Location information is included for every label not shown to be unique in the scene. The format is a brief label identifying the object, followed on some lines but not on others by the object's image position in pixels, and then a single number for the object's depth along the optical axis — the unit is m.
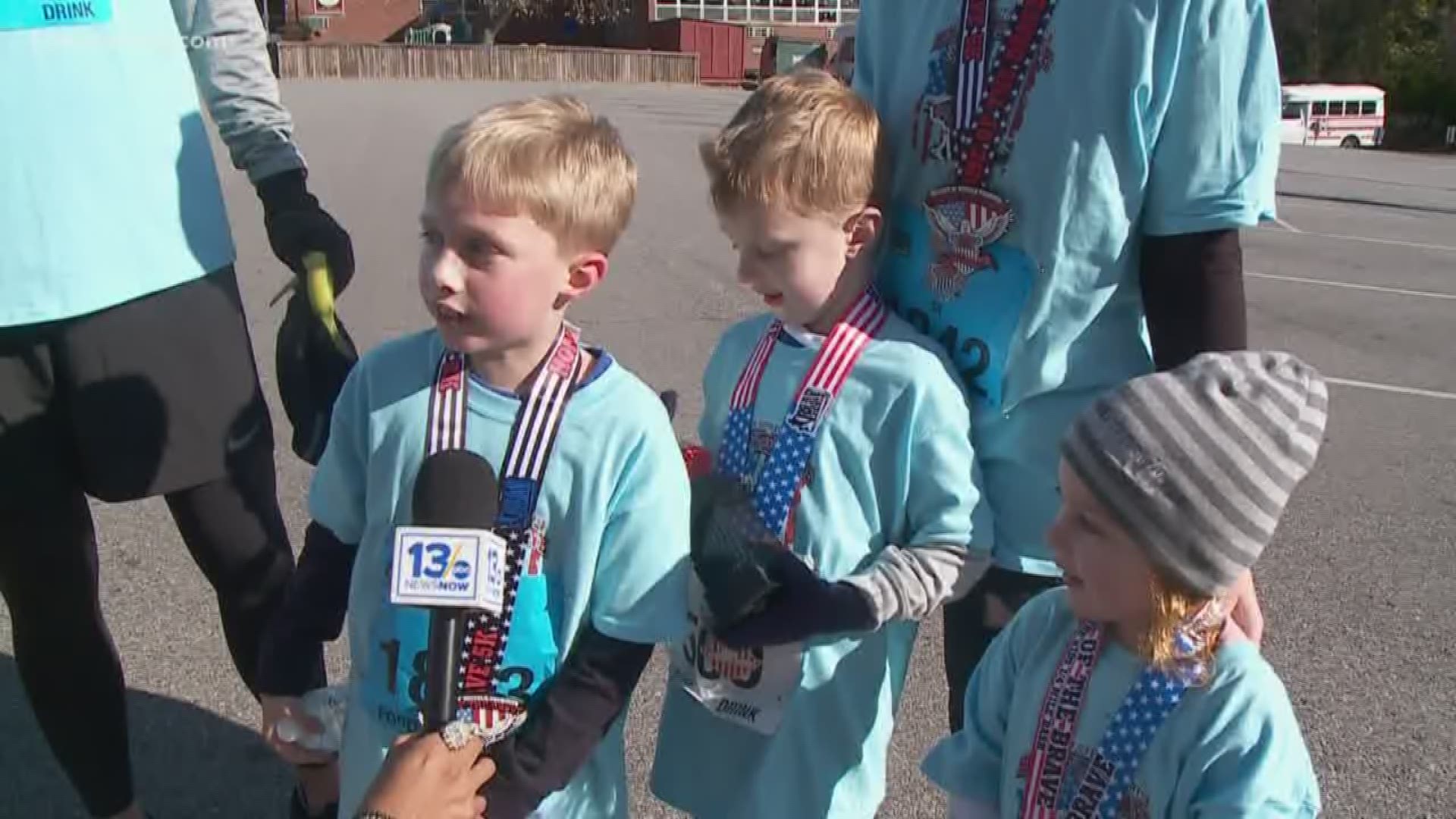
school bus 32.66
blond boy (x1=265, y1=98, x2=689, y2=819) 1.79
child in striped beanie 1.54
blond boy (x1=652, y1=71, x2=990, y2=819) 1.95
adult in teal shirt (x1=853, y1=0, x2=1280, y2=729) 1.79
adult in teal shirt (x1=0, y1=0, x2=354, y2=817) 2.21
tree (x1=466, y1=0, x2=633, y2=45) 52.41
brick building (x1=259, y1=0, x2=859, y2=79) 48.91
